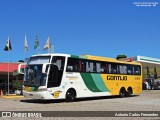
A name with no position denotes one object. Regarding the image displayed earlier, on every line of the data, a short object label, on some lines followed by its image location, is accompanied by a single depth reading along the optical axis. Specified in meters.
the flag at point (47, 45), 45.97
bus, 21.06
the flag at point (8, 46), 41.81
